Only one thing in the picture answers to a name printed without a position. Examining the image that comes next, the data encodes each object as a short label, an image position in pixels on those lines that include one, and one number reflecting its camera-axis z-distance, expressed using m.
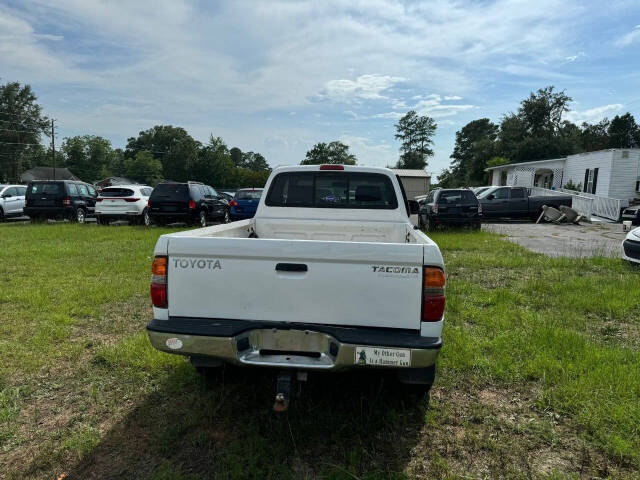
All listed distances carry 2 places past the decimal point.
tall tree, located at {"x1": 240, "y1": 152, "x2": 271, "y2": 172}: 135.26
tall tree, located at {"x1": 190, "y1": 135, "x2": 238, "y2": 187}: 73.44
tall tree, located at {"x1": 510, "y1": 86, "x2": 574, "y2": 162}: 52.97
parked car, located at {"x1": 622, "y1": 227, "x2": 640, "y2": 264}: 7.68
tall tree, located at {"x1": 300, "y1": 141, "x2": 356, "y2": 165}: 93.50
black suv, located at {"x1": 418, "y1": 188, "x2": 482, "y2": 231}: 14.30
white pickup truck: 2.53
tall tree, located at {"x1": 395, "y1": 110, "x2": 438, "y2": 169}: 88.94
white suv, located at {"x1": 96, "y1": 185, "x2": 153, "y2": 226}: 15.85
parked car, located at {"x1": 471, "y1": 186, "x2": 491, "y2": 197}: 21.40
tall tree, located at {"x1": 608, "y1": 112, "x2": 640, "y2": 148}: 61.28
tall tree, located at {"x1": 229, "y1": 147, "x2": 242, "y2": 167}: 136.00
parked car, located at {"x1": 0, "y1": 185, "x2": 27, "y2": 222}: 17.94
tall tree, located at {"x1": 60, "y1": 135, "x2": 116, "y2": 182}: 89.75
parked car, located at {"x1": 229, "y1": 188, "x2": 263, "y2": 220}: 15.48
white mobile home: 23.56
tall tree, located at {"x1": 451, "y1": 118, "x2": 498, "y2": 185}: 83.06
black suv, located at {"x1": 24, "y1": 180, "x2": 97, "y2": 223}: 16.55
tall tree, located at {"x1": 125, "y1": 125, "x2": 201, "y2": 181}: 78.81
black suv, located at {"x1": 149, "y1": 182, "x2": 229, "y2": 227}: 15.23
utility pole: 62.75
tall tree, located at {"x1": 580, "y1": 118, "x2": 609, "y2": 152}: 61.34
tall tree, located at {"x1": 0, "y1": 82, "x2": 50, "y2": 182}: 70.81
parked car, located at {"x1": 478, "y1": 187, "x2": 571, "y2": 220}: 19.27
